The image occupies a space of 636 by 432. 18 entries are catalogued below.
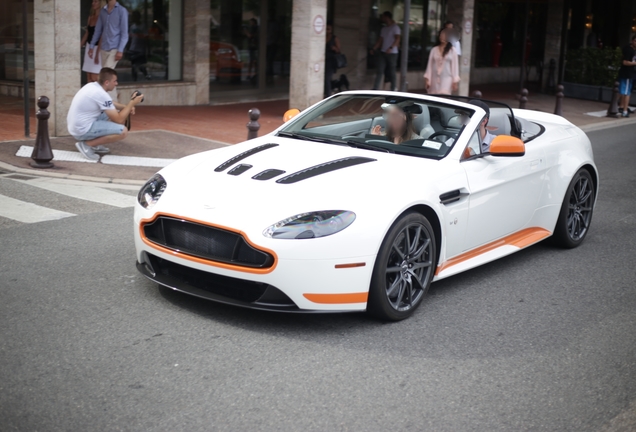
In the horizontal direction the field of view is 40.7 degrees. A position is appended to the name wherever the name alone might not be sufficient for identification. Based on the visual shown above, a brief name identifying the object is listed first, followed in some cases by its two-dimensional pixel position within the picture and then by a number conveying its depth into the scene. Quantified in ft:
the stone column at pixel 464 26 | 71.87
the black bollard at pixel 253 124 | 36.76
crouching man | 36.96
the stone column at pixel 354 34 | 74.90
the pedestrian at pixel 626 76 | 69.87
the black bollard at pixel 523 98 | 60.49
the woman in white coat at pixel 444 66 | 52.03
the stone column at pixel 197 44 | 60.13
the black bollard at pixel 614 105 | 69.19
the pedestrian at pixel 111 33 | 46.21
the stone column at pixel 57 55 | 42.01
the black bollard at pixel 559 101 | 62.80
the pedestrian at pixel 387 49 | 66.90
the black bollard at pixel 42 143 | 34.73
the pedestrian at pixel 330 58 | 63.93
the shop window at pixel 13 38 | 55.42
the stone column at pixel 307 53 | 55.21
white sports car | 16.98
